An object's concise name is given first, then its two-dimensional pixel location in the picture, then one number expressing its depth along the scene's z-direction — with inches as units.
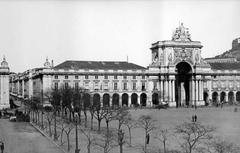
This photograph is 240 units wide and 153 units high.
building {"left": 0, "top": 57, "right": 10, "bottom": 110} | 2842.1
